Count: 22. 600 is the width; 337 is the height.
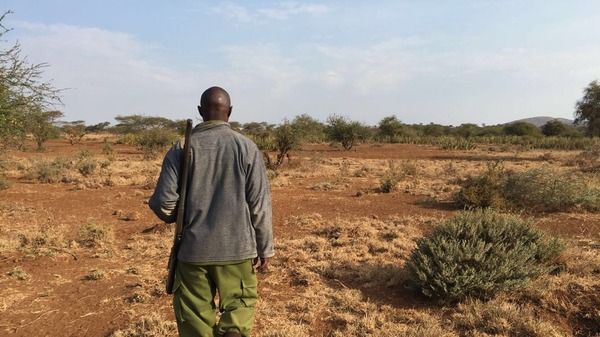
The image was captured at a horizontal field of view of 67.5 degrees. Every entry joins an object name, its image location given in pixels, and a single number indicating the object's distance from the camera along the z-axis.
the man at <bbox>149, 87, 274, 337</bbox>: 2.79
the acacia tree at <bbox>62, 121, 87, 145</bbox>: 39.38
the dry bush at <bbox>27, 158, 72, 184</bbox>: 14.58
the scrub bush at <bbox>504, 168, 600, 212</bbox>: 9.66
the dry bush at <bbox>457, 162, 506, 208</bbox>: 9.66
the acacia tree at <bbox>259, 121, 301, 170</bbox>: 20.34
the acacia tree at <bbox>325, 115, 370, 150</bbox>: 33.06
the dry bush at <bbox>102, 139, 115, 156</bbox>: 25.79
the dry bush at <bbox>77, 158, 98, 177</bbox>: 15.90
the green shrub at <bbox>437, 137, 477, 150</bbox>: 34.78
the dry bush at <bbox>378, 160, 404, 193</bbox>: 12.52
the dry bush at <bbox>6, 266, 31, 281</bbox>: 5.60
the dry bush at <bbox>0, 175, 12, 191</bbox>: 12.70
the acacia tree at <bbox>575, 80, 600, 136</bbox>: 29.11
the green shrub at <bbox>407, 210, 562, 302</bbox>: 4.64
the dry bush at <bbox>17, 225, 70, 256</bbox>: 6.63
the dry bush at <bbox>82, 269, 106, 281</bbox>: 5.59
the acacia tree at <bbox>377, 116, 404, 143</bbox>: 45.06
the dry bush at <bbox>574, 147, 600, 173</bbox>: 18.28
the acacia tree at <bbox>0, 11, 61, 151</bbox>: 7.85
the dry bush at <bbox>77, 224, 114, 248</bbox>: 7.11
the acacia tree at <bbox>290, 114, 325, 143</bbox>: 21.36
